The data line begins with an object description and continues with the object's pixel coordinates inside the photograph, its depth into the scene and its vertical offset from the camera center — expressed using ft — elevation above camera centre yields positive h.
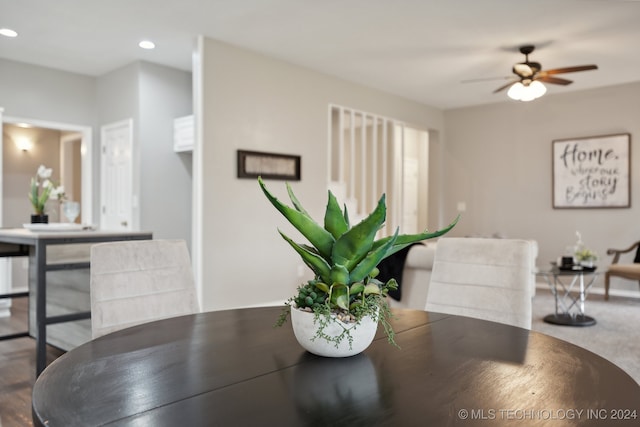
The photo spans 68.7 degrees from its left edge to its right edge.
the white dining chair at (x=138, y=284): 5.19 -0.92
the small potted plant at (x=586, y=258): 14.88 -1.62
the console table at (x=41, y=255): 9.28 -1.12
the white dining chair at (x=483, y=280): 5.45 -0.90
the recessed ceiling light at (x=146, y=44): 14.64 +5.14
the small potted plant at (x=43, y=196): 11.75 +0.25
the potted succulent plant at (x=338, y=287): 3.57 -0.63
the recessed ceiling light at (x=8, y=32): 13.73 +5.17
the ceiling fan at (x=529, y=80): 14.52 +4.03
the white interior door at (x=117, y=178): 16.67 +1.04
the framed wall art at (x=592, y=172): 19.26 +1.52
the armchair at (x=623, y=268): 16.11 -2.14
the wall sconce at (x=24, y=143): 20.99 +2.83
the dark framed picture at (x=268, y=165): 15.16 +1.41
